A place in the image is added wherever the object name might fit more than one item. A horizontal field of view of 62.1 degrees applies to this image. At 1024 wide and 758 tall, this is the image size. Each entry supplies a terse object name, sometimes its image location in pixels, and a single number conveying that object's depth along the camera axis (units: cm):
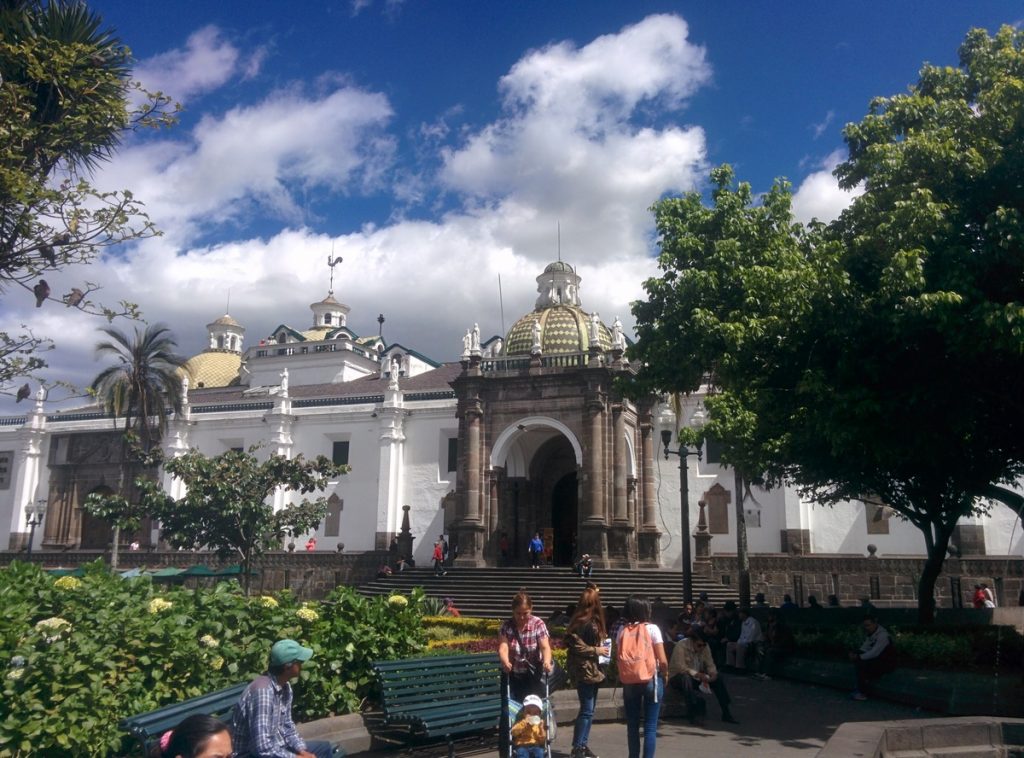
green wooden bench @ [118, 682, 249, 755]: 554
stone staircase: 2305
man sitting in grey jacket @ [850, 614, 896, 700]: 1095
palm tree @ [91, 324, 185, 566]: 2814
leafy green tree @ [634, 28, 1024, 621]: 988
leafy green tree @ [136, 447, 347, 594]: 2391
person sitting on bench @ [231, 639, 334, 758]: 505
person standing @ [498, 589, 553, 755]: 687
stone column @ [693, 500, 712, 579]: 2527
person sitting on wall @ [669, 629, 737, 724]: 918
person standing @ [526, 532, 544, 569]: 2580
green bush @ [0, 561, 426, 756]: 564
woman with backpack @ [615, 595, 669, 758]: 689
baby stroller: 657
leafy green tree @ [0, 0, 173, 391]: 904
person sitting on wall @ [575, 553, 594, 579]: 2388
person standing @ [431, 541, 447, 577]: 2552
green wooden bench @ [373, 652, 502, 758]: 729
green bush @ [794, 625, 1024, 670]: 1099
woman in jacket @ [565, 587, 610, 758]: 710
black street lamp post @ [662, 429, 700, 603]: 1734
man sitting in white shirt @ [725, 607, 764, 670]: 1402
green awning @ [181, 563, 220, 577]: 2588
